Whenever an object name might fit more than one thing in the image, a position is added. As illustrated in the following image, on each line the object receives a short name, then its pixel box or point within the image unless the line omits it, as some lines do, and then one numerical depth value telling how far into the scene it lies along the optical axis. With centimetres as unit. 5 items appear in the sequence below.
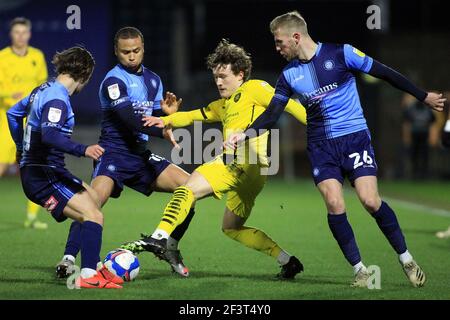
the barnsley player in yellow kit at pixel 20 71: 2427
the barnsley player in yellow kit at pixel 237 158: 1605
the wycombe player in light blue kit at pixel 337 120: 1523
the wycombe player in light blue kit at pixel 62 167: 1462
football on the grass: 1503
